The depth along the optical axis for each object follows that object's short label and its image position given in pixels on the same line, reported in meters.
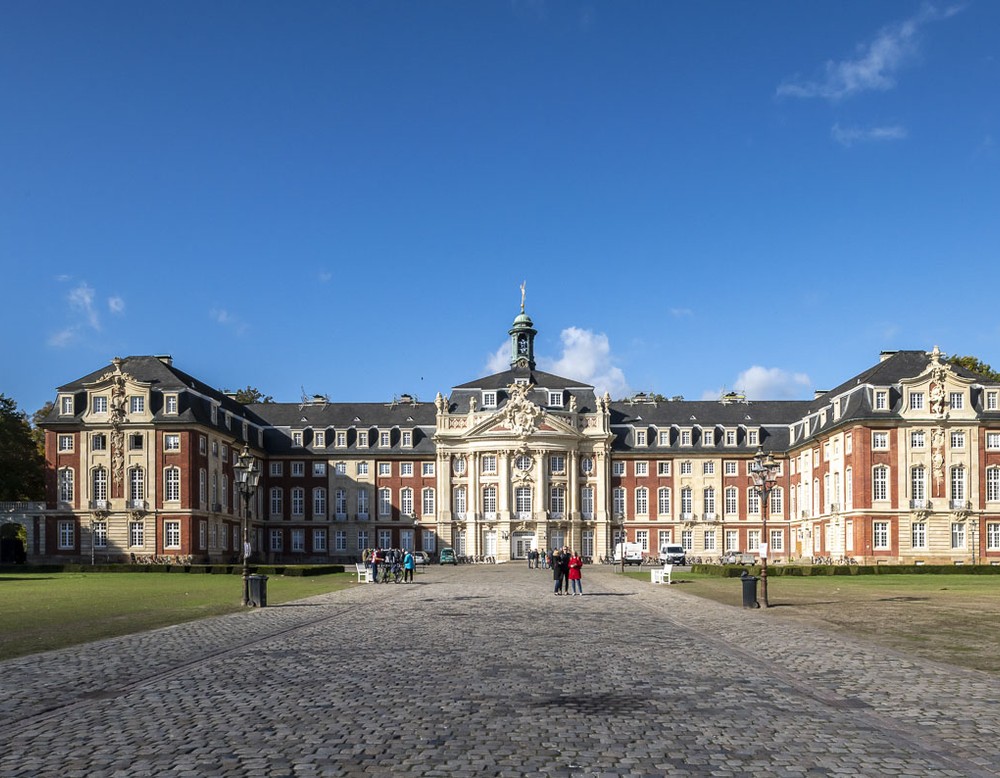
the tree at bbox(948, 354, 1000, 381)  93.38
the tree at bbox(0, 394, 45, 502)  86.44
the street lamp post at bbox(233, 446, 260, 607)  36.38
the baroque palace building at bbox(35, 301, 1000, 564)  80.00
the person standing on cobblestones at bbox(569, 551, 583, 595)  41.12
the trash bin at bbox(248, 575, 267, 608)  33.78
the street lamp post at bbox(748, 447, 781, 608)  37.16
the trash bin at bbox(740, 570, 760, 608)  33.59
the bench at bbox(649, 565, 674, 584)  51.33
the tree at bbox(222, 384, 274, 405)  117.21
